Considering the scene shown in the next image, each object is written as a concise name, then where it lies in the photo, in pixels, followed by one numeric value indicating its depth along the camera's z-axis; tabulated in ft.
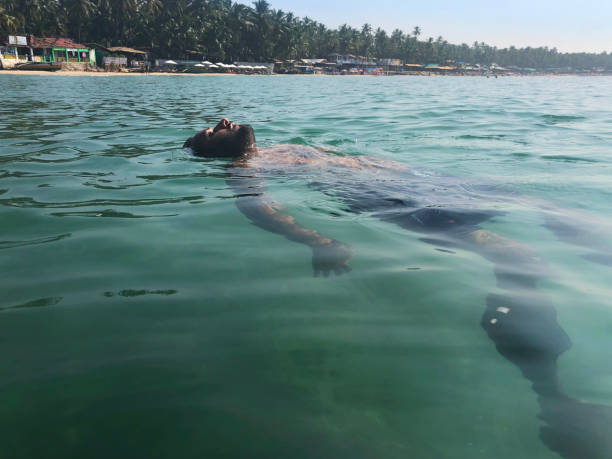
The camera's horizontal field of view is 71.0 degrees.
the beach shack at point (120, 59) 155.63
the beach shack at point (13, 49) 140.85
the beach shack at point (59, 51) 156.76
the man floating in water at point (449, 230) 4.93
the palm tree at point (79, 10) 175.83
